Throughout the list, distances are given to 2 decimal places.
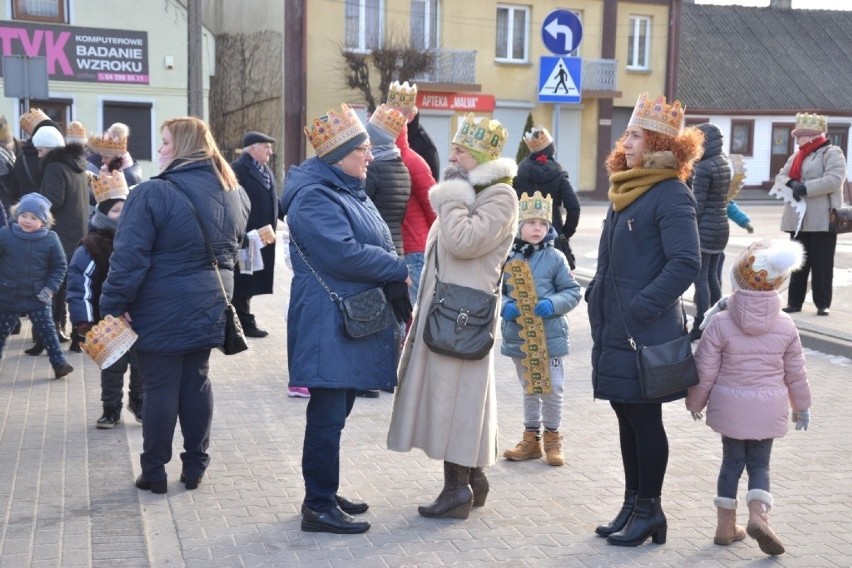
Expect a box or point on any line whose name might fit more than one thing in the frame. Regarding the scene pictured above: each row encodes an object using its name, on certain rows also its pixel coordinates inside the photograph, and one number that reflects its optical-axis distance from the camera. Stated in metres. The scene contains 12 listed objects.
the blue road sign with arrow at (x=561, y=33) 12.74
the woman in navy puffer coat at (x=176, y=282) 5.46
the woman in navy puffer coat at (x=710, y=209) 9.72
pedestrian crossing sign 12.55
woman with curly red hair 4.79
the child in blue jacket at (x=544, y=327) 6.37
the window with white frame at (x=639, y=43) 40.41
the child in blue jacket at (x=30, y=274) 8.55
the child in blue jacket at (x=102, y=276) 6.46
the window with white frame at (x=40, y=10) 27.56
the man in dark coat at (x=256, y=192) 10.04
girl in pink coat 4.90
